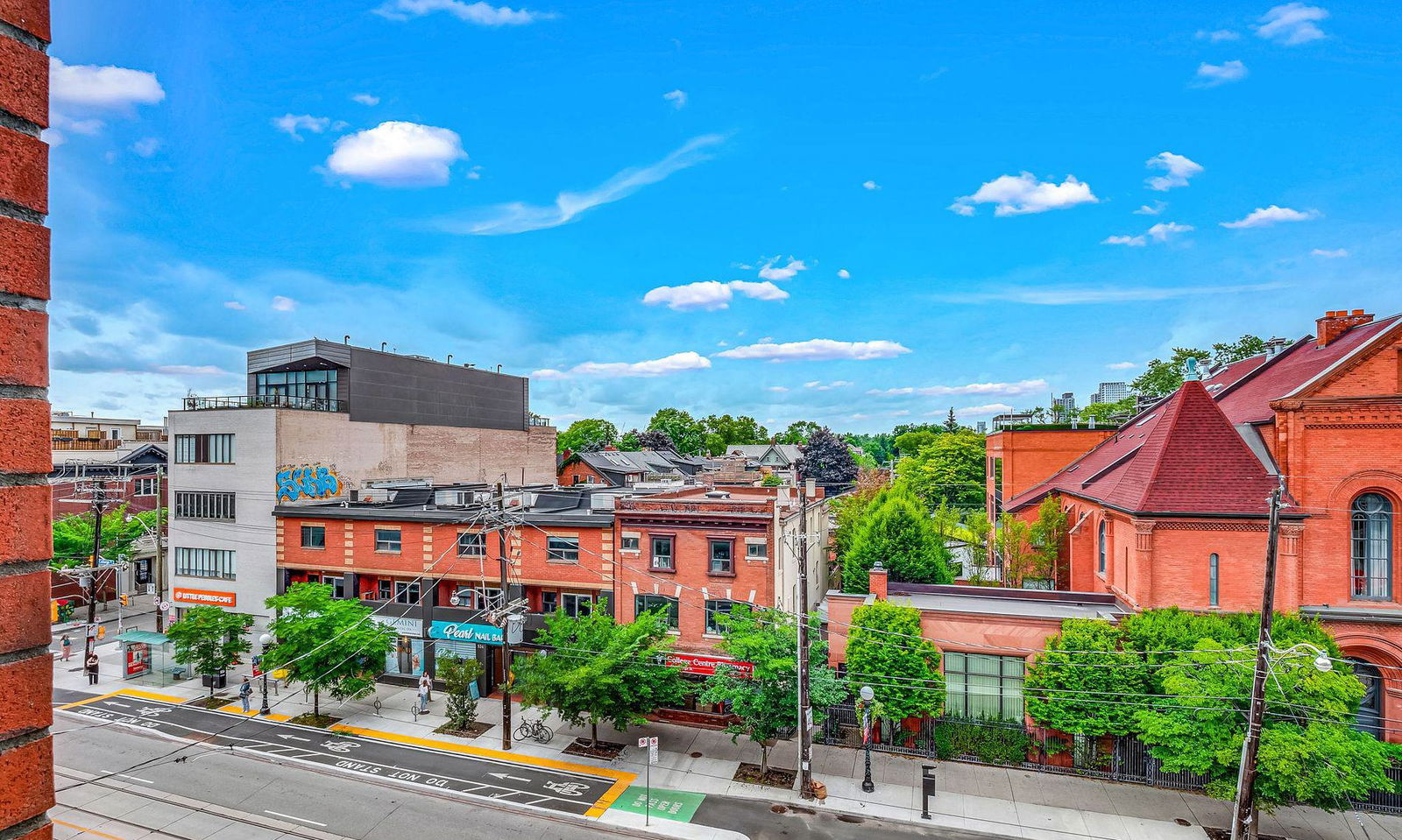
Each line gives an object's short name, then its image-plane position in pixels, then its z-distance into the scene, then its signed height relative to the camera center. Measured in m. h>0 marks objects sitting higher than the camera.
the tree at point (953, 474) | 93.00 -5.62
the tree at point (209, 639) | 32.53 -9.70
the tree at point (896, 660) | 26.70 -8.79
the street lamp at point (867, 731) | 24.41 -10.52
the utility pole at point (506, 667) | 26.14 -8.86
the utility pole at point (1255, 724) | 18.48 -7.90
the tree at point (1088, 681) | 24.47 -8.83
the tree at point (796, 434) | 181.12 -0.25
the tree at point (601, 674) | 25.86 -9.01
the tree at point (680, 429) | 147.88 +0.78
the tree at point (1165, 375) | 75.49 +6.31
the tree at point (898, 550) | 37.97 -6.41
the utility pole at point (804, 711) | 23.69 -9.53
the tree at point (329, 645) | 29.61 -9.01
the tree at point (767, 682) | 25.28 -9.23
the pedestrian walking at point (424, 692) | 31.38 -11.57
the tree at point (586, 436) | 130.12 -0.62
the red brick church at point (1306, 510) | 25.48 -2.90
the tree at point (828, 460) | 106.12 -4.14
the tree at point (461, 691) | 29.64 -11.05
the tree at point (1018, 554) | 39.97 -6.98
